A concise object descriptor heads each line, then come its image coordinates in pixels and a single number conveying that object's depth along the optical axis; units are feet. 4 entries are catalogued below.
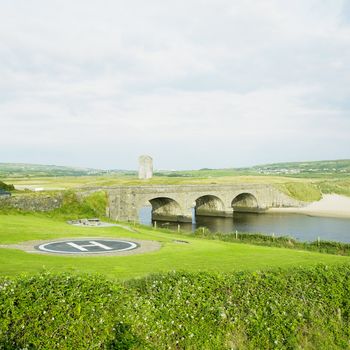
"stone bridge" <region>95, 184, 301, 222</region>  207.51
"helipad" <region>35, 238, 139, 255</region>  79.02
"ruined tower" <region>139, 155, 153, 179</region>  328.80
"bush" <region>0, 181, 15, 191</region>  196.22
